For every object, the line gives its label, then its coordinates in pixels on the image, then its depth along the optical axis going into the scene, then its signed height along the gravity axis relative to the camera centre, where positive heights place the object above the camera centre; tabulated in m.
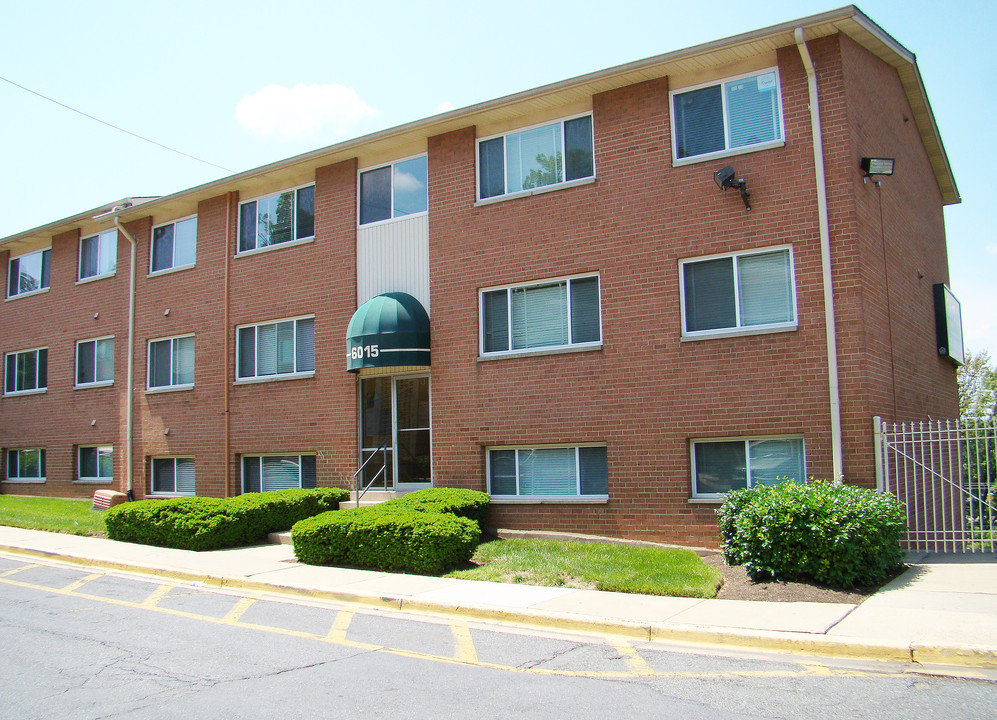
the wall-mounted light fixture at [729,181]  12.11 +3.66
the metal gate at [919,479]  10.52 -0.82
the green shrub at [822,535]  8.92 -1.24
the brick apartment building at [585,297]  11.91 +2.34
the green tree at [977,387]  42.34 +1.75
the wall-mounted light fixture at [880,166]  11.62 +3.66
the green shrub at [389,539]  11.06 -1.46
